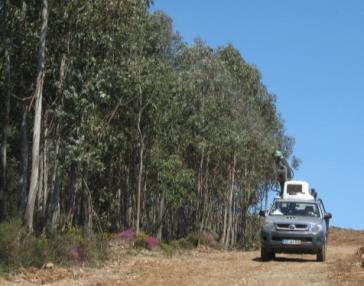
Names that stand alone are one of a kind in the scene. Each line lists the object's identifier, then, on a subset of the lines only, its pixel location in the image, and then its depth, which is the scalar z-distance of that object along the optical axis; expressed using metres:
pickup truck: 22.22
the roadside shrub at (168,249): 30.49
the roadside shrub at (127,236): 31.52
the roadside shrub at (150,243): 30.78
